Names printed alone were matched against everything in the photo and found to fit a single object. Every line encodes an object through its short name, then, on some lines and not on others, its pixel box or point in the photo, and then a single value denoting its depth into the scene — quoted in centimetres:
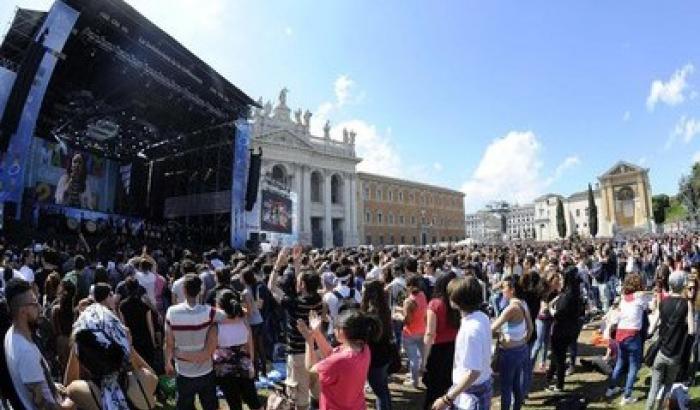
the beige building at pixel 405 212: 7569
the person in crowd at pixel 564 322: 773
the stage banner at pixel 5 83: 1532
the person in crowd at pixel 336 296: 659
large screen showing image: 2455
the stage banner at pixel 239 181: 2517
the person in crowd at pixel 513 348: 579
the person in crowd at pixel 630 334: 694
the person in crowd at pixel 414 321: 734
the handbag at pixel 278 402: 472
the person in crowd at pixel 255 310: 755
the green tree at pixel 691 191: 7850
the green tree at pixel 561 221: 8481
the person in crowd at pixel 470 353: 372
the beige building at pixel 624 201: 8344
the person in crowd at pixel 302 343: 586
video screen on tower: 3109
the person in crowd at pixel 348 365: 367
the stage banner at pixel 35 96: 1545
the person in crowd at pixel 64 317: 547
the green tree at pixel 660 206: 9894
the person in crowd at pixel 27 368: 304
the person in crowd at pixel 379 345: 540
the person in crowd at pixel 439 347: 578
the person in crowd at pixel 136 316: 671
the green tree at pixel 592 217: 8138
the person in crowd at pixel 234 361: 536
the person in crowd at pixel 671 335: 574
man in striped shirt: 484
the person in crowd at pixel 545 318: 816
